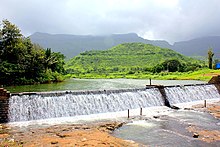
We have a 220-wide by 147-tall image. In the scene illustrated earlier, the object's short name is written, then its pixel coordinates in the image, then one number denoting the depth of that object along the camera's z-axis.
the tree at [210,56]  58.16
